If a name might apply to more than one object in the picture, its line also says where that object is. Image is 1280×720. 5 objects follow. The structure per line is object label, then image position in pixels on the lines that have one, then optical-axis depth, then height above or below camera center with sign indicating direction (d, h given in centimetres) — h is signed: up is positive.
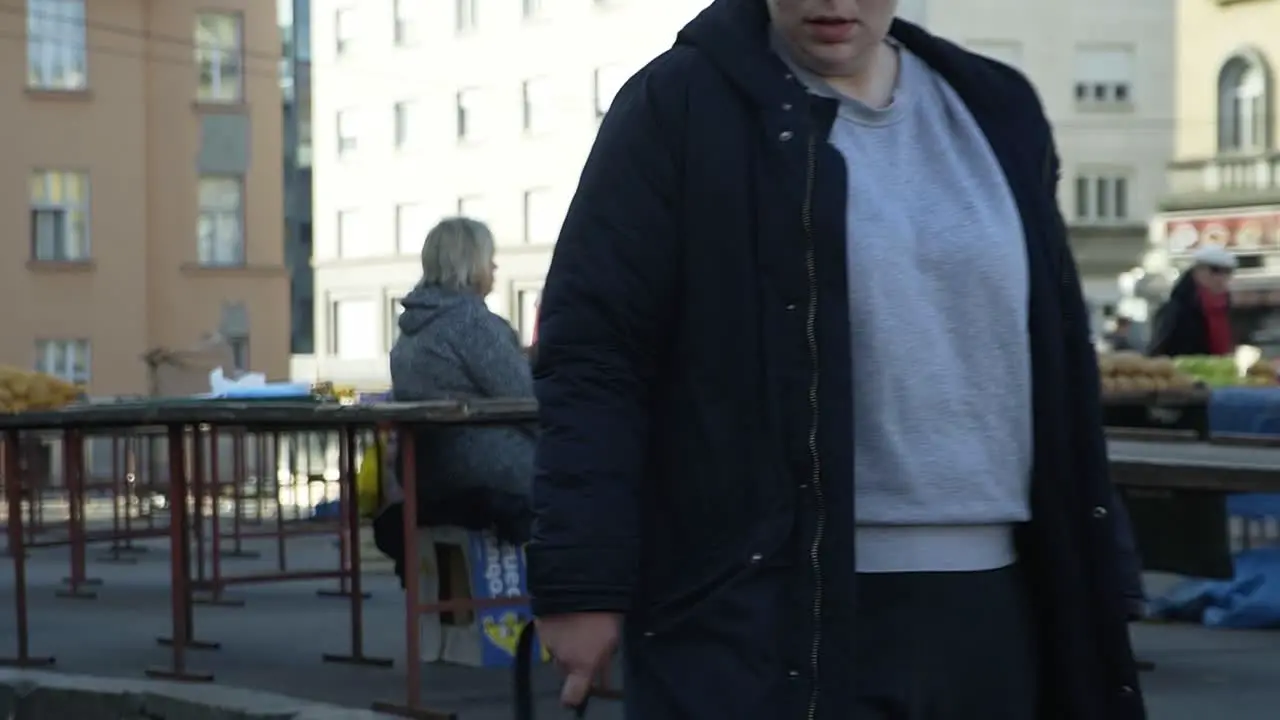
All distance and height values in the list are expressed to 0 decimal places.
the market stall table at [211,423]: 788 -39
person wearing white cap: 1525 -10
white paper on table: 1041 -28
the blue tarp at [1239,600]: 1134 -123
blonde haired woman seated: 924 -23
